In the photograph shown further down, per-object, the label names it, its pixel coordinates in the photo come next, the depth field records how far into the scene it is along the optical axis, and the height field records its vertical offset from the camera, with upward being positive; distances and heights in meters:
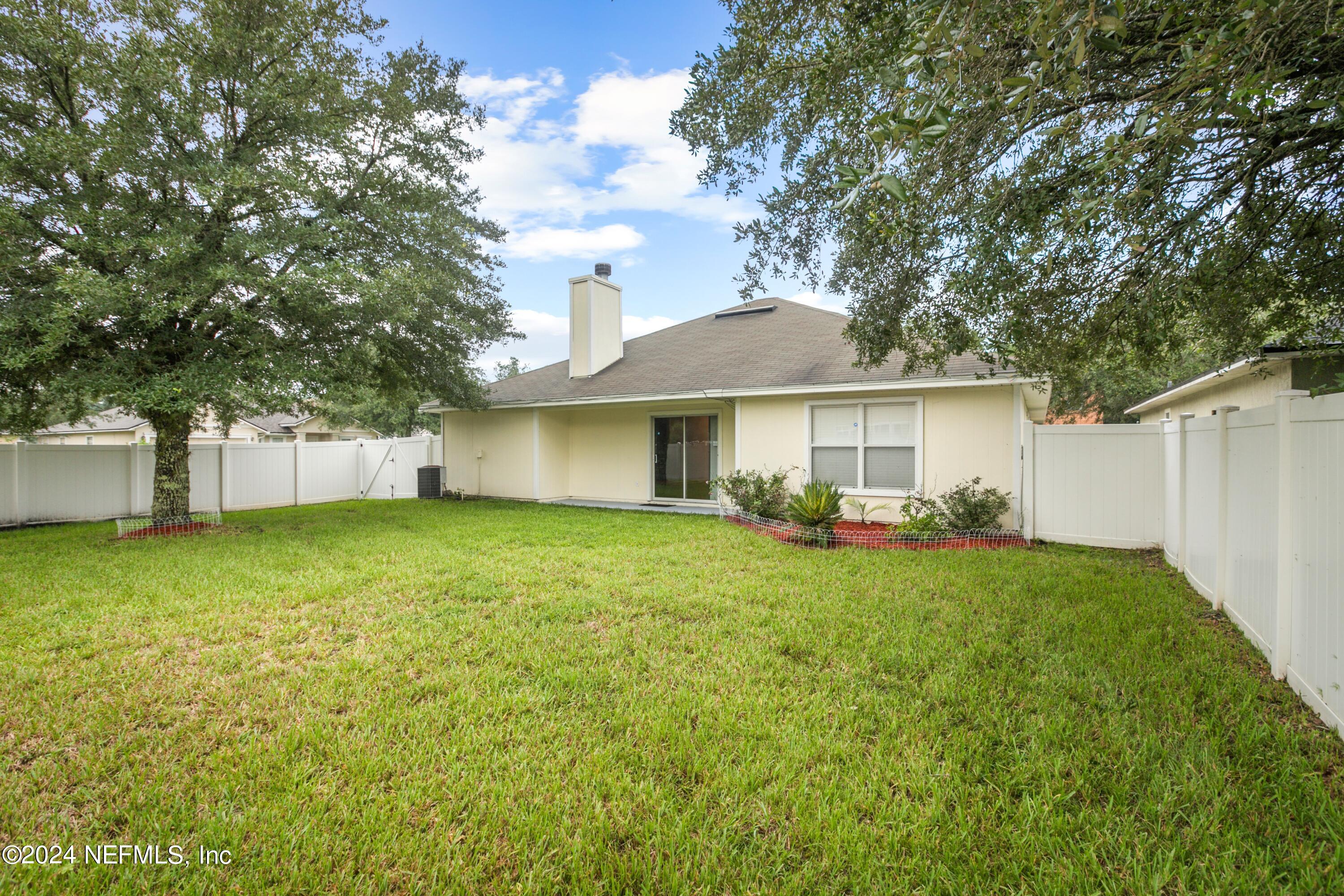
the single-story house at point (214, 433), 24.94 +0.69
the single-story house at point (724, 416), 9.15 +0.61
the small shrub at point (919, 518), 8.29 -1.03
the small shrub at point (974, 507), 8.39 -0.85
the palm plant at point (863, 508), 9.26 -0.99
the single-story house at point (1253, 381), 6.82 +1.13
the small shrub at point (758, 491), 10.02 -0.78
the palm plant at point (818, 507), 8.34 -0.86
